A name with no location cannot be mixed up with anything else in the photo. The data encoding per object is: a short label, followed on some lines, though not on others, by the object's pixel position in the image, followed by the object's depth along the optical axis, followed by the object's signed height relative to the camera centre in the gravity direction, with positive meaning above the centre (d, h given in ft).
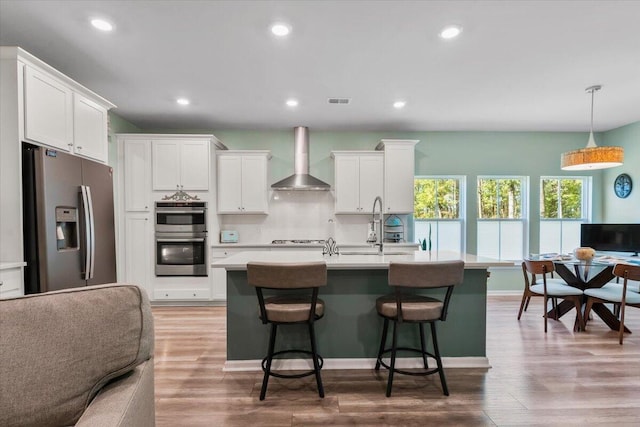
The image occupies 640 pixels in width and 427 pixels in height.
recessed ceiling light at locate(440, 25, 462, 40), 8.14 +4.50
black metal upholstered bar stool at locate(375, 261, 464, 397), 7.35 -1.82
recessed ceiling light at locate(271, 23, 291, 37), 8.07 +4.52
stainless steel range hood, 16.60 +2.01
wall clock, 16.57 +1.10
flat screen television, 15.43 -1.50
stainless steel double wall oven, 15.20 -1.44
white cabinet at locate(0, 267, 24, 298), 6.78 -1.57
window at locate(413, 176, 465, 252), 18.39 -0.04
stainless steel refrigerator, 7.57 -0.32
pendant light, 11.55 +1.80
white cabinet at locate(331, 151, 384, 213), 16.67 +1.63
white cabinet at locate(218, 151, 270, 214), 16.51 +1.37
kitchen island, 8.81 -3.19
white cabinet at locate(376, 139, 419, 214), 16.52 +1.70
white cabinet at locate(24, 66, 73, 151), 7.80 +2.55
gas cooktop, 16.12 -1.75
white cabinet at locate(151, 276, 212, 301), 15.28 -3.80
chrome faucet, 10.01 -0.59
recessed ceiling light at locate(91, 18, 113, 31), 7.84 +4.52
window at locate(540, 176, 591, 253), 18.49 -0.41
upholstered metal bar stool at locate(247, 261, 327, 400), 7.13 -1.75
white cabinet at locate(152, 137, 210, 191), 15.32 +2.10
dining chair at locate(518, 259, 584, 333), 12.18 -3.24
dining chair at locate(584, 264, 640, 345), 10.86 -3.22
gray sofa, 3.14 -1.55
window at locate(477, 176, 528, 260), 18.42 -0.52
